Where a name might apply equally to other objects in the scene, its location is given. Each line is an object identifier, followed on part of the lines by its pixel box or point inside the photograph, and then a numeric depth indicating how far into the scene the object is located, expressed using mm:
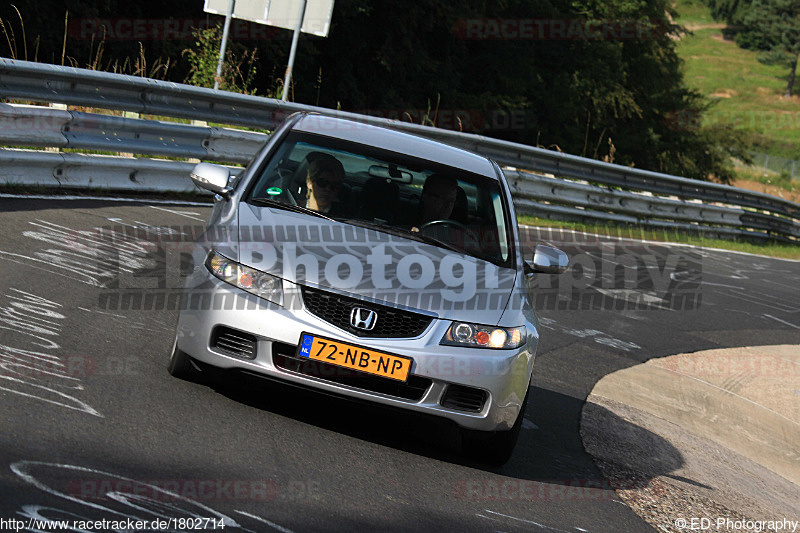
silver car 10195
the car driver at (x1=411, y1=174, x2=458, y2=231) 12609
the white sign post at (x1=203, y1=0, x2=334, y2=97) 35687
